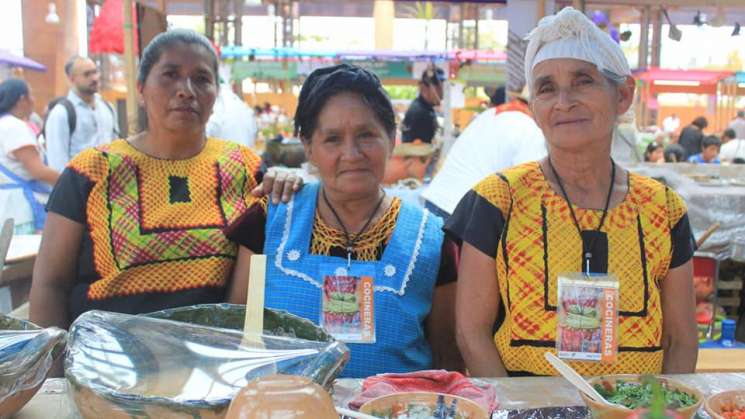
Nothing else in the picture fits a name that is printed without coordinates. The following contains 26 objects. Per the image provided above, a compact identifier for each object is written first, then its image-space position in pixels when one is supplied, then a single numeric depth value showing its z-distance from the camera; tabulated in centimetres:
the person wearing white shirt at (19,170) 427
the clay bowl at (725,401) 112
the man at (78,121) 507
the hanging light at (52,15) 1355
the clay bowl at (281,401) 62
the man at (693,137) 1006
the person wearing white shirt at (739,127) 1051
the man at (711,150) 814
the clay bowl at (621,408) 105
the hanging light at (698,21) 648
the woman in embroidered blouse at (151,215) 185
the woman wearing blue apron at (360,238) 164
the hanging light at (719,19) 586
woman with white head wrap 161
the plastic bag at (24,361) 108
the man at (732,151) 848
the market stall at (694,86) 1065
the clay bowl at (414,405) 105
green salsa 116
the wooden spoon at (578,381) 109
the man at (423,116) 592
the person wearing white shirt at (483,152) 332
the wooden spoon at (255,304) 106
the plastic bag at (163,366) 92
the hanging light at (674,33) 497
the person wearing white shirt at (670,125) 1527
